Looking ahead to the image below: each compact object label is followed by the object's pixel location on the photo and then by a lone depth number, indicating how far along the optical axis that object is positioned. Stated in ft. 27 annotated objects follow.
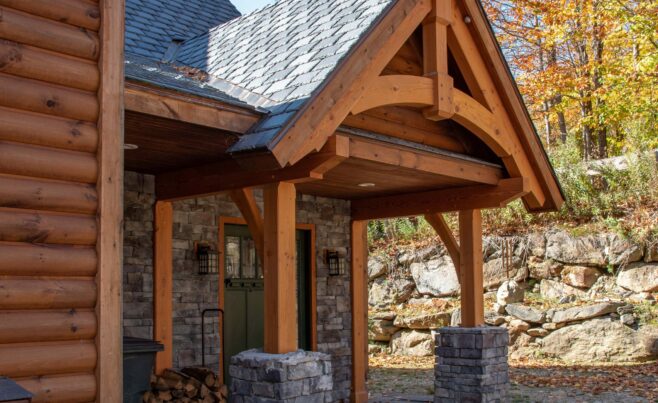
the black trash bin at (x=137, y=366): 20.40
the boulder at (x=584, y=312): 40.37
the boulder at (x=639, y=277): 41.27
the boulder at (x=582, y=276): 43.37
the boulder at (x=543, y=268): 44.57
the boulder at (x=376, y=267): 50.93
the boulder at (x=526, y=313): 42.47
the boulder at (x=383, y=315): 47.80
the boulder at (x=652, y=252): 41.29
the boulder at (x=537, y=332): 42.47
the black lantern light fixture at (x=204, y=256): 27.00
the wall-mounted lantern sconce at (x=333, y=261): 32.50
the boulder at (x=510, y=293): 45.01
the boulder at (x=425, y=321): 45.93
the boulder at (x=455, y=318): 44.88
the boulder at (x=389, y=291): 49.62
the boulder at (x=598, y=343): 39.11
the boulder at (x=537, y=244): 45.29
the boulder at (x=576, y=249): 43.34
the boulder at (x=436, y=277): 47.96
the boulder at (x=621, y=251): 42.04
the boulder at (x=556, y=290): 43.58
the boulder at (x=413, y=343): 46.26
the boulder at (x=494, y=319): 44.25
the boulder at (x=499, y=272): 45.57
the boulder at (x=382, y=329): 47.67
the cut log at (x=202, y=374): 25.00
